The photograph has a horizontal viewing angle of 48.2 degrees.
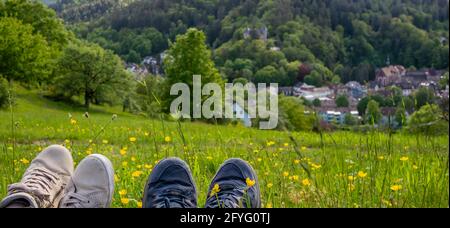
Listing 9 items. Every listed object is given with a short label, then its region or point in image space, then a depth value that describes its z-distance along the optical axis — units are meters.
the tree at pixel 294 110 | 32.08
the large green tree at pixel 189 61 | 22.95
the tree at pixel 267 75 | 39.22
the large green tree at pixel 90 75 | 21.03
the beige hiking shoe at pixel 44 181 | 1.65
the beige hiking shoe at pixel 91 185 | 1.86
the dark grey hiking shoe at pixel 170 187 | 1.75
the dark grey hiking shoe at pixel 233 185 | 1.71
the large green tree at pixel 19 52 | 16.38
